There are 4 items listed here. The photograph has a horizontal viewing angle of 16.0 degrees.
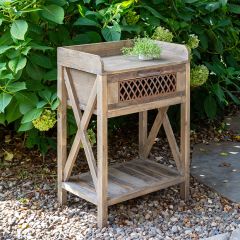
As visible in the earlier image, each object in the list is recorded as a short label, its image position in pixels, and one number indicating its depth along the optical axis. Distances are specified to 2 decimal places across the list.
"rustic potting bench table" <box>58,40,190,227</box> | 4.02
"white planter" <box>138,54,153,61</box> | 4.33
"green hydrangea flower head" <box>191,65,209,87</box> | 5.31
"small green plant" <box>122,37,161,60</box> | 4.29
